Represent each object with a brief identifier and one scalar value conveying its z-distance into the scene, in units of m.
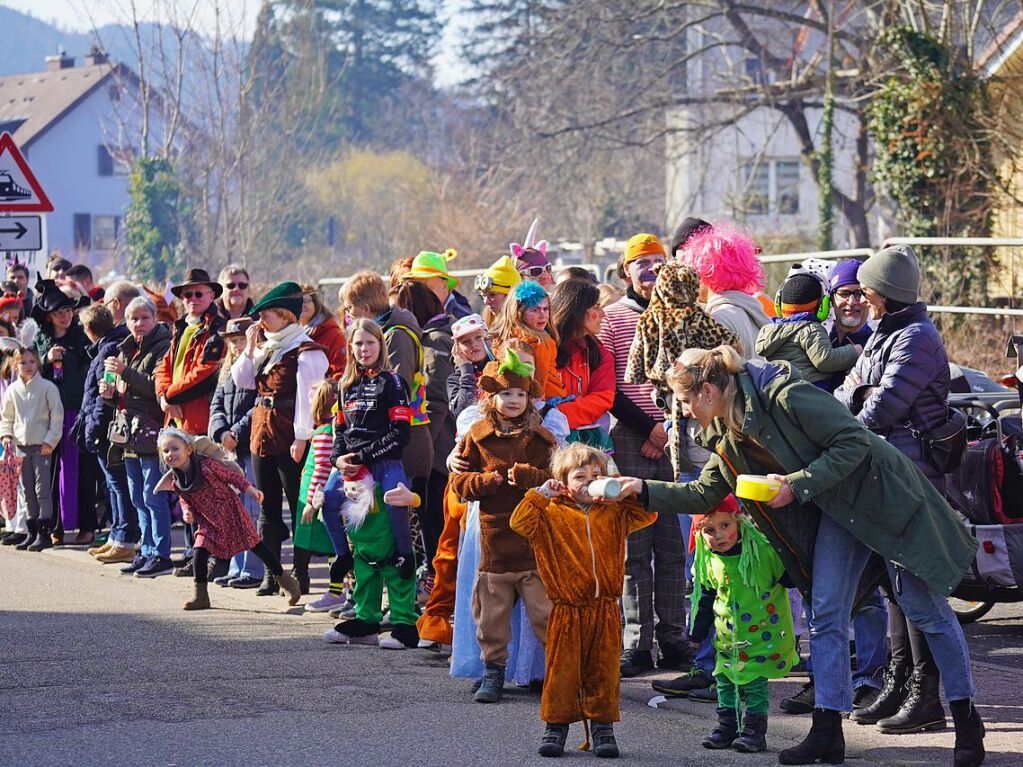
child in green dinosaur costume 13.07
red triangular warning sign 31.56
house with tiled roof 138.37
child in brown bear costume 15.02
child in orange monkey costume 13.12
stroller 16.86
